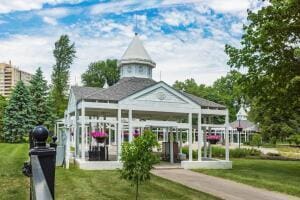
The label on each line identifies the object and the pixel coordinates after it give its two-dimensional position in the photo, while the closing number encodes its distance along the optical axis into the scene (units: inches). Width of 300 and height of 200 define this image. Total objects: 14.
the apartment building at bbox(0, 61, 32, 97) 5863.7
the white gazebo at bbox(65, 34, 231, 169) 772.0
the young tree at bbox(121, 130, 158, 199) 384.5
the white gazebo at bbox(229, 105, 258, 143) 2576.3
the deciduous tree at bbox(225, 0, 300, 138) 716.0
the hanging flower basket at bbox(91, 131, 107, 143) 813.5
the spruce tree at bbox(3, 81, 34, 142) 1800.0
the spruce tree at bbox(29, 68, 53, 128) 1892.2
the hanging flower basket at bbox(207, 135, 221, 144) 902.8
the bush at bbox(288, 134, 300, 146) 1489.2
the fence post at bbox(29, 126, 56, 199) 84.7
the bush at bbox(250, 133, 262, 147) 1859.0
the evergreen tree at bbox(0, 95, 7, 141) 1891.0
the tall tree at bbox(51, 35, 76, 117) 2311.8
